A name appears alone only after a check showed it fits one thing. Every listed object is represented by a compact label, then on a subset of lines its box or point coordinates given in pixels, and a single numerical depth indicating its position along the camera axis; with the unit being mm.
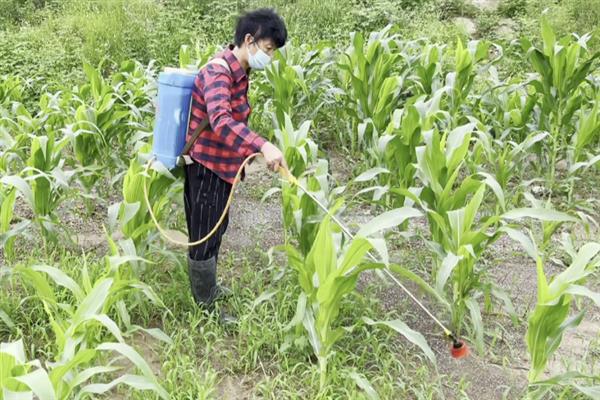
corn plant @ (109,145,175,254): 2941
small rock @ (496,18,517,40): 8938
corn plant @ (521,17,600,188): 4266
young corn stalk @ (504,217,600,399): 2180
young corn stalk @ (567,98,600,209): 4148
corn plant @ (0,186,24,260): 3043
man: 2578
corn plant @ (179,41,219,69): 4881
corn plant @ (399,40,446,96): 4867
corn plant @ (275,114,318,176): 3347
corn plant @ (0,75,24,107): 5223
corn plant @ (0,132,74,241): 3262
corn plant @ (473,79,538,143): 4484
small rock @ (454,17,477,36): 9164
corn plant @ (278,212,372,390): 2303
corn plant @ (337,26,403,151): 4465
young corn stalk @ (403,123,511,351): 2607
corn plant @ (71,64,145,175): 4039
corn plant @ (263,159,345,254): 2896
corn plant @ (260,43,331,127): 4848
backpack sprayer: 2725
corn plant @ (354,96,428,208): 3459
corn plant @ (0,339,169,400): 1694
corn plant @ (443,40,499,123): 4633
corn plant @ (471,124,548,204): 3717
